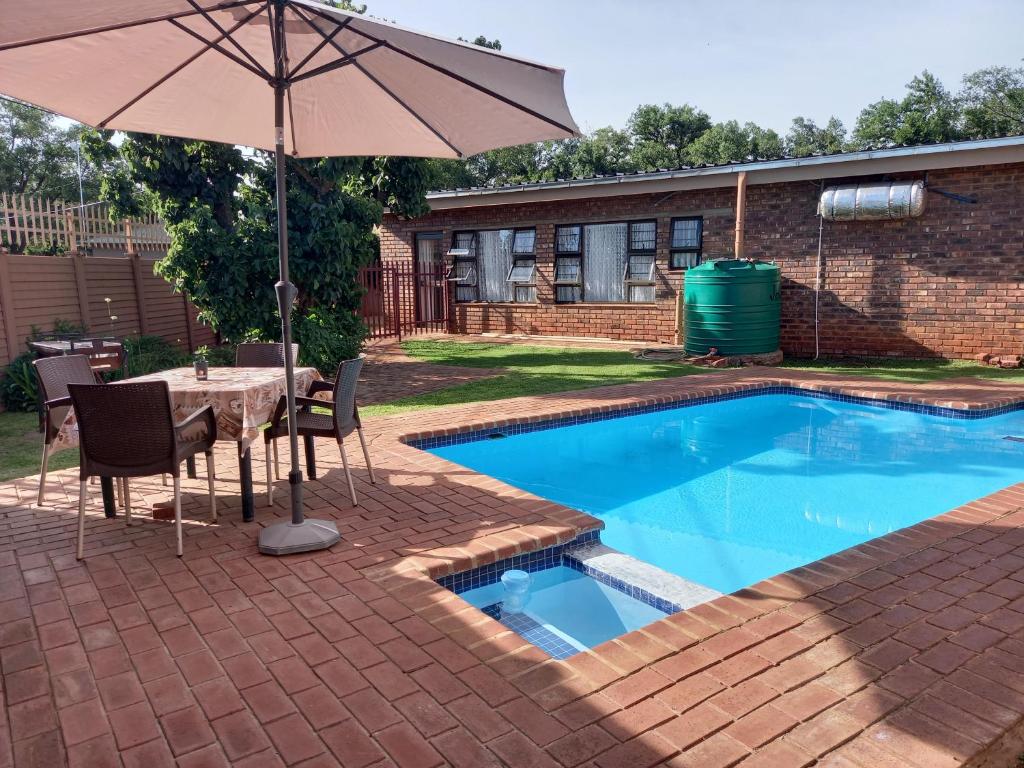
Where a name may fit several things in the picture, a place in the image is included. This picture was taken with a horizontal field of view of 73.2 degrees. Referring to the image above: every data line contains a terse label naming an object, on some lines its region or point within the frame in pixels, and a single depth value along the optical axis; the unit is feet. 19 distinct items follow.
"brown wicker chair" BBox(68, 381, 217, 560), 11.11
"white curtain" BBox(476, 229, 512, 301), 48.21
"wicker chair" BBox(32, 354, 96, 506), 13.82
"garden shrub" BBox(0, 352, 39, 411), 25.75
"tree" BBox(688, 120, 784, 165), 111.55
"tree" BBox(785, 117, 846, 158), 154.20
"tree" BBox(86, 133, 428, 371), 29.32
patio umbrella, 9.75
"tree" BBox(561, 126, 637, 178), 113.70
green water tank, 33.60
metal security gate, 46.98
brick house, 31.68
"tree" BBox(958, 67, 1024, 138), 107.86
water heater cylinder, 31.96
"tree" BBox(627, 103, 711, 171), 120.57
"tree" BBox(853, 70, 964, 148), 112.98
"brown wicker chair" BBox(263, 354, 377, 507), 13.75
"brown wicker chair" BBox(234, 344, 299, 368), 17.24
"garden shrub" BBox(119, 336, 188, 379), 29.86
